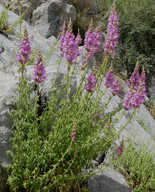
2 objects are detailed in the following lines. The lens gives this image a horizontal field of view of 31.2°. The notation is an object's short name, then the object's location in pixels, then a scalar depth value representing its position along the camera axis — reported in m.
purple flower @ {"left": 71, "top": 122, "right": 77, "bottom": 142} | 2.56
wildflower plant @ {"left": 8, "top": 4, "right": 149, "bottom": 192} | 3.11
